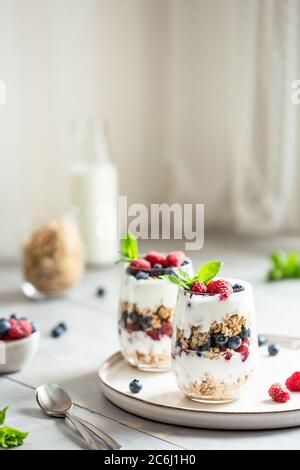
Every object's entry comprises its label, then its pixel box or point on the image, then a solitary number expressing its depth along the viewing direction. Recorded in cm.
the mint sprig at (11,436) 83
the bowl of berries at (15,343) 100
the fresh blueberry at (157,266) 96
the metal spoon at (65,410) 82
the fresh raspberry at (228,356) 85
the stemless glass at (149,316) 95
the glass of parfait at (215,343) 84
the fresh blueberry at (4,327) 99
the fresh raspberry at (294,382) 89
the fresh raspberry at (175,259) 96
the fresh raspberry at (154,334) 95
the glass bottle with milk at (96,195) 149
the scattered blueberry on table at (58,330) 114
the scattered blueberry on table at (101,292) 133
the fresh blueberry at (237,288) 86
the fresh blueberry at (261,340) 100
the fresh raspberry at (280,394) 86
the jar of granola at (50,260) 134
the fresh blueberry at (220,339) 84
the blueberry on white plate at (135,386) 90
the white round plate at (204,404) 84
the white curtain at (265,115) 152
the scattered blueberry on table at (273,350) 97
